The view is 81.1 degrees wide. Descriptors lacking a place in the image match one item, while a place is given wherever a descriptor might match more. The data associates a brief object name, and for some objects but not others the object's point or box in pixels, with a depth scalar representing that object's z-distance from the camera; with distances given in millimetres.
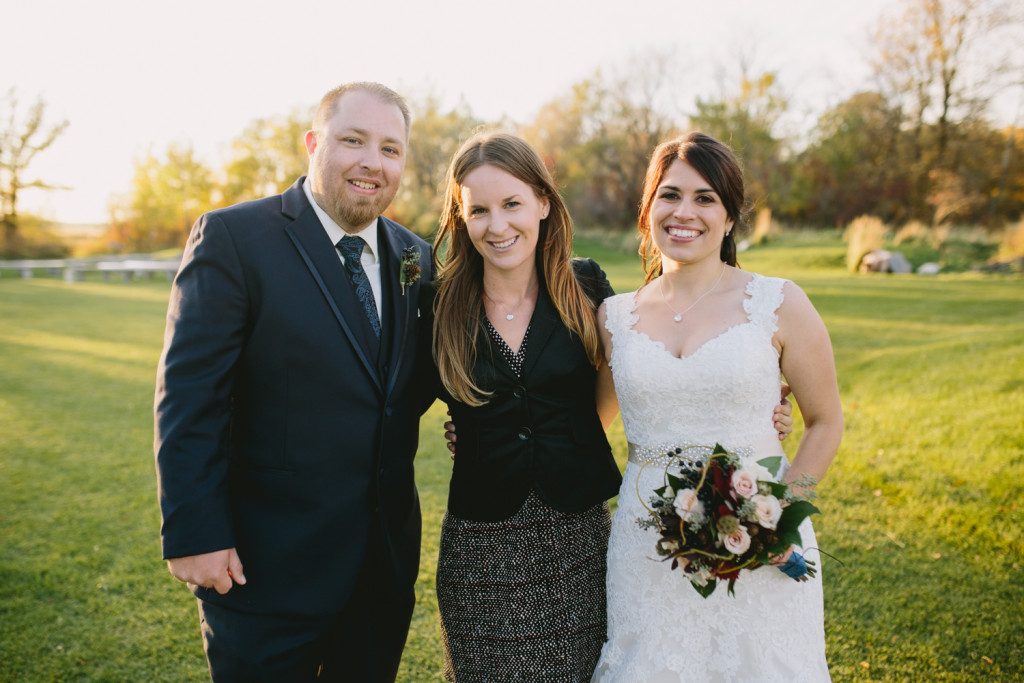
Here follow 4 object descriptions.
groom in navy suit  2287
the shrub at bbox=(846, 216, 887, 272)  20734
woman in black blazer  2674
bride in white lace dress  2432
